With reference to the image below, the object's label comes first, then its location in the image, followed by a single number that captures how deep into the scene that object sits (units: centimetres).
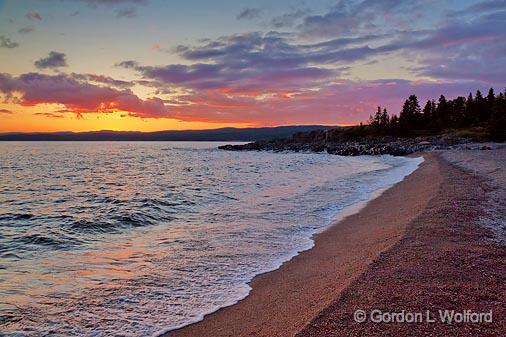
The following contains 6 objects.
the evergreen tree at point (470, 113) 10634
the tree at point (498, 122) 7012
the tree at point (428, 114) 11330
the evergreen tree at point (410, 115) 10850
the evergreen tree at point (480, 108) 10475
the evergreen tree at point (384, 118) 12168
